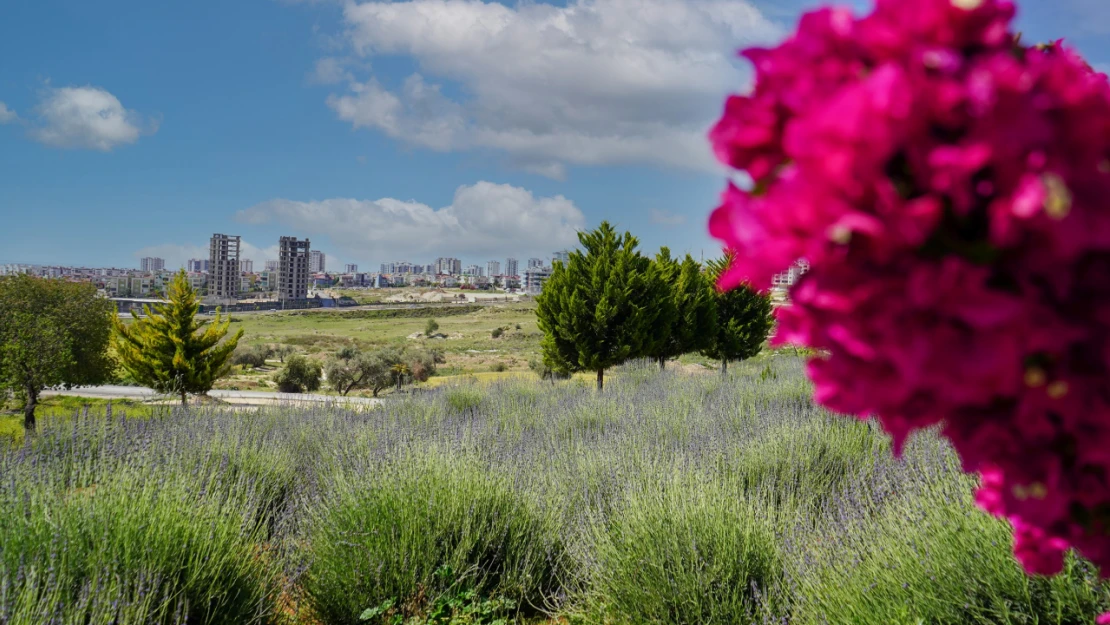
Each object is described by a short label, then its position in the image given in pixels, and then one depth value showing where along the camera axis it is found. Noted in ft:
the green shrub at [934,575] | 9.30
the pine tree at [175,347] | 61.87
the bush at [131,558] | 9.81
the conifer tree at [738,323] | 78.54
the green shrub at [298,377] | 112.68
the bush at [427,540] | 13.44
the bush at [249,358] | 161.48
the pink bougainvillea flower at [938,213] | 2.25
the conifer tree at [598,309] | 55.42
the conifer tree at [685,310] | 65.16
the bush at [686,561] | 11.82
